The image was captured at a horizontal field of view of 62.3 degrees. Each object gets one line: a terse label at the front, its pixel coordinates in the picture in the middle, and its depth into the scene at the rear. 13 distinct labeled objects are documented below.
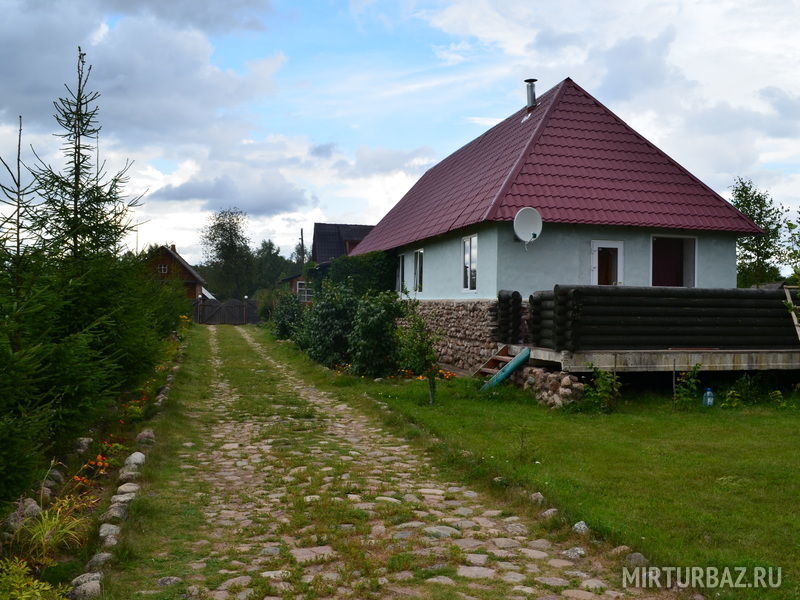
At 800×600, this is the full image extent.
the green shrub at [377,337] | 14.16
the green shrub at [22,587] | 3.65
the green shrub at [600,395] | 10.14
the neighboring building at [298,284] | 46.44
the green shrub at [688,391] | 10.49
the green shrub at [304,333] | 18.60
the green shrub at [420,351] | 11.00
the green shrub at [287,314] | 27.48
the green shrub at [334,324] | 16.33
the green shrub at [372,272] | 23.12
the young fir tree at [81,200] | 8.54
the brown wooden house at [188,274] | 52.66
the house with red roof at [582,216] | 14.54
